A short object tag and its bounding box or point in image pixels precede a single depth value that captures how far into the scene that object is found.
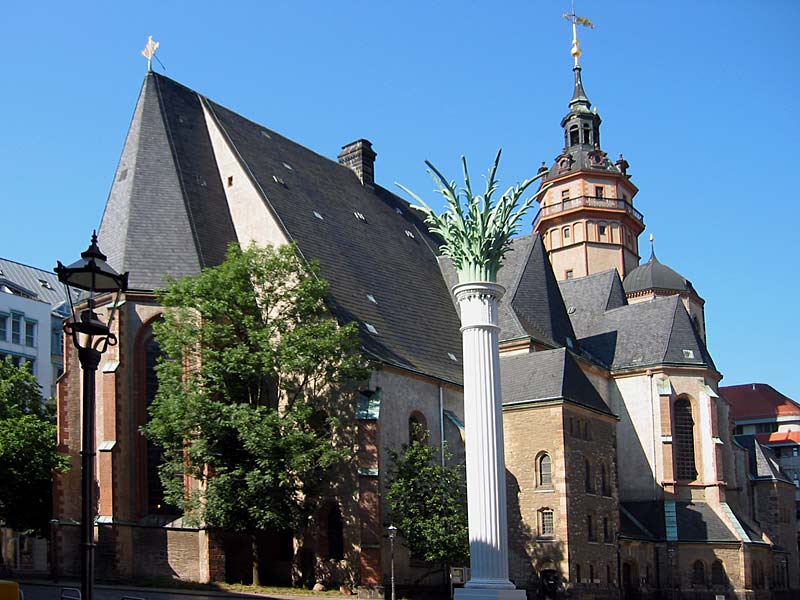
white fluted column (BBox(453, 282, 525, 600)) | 23.39
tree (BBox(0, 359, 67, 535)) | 34.78
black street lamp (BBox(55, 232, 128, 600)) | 11.45
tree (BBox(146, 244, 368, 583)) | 31.09
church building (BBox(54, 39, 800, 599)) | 34.34
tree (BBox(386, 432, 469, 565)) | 33.56
